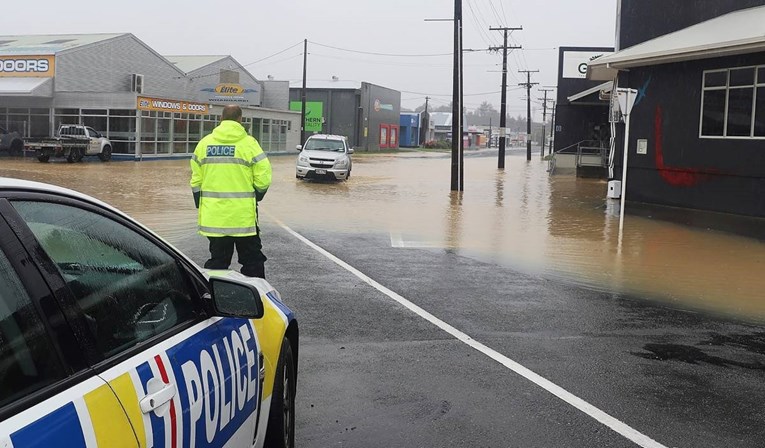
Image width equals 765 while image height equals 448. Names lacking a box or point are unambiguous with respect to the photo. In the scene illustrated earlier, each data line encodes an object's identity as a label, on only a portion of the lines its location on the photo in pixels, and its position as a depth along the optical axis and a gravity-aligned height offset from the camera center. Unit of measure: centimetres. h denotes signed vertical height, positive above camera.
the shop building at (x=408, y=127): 9912 +501
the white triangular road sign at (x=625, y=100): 1563 +150
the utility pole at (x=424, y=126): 10529 +554
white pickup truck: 3331 +34
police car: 196 -59
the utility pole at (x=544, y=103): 7826 +880
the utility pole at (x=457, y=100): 2500 +224
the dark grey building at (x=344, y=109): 7469 +528
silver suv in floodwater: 2686 +5
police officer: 677 -28
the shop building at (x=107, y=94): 4062 +320
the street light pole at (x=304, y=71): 5561 +659
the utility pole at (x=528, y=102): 6226 +615
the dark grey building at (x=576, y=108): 4049 +350
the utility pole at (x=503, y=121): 4456 +283
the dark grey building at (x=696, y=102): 1661 +177
